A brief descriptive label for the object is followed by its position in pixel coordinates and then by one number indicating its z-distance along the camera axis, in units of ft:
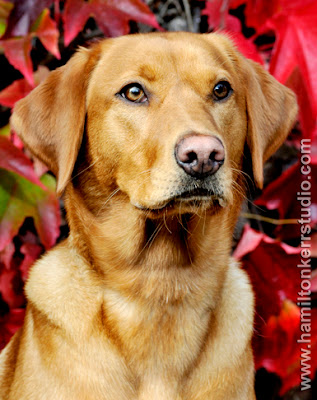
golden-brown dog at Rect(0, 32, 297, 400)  7.45
